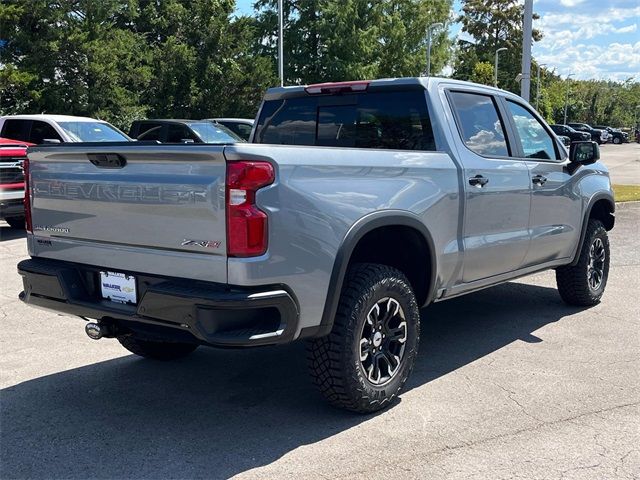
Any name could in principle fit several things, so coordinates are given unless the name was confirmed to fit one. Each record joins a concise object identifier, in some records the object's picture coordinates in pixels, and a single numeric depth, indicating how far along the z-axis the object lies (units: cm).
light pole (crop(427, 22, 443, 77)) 4212
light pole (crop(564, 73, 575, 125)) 7739
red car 998
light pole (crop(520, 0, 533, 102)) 1418
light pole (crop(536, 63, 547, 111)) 6116
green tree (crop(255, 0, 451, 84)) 3797
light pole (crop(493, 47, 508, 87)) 5520
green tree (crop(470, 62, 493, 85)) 5424
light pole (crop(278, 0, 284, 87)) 2650
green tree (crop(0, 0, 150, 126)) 2347
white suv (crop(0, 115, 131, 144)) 1211
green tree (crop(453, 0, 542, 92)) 7294
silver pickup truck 330
